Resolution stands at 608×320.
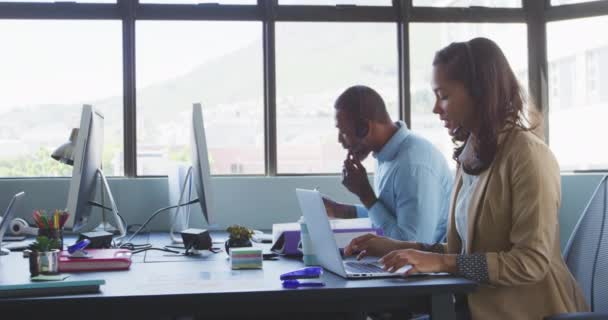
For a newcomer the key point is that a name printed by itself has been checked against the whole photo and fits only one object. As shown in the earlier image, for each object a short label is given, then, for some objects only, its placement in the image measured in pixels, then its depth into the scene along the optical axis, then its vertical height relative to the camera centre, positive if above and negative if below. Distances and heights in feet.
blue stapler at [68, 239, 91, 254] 6.13 -0.75
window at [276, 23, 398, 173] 13.71 +1.88
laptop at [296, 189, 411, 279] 5.10 -0.71
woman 4.82 -0.33
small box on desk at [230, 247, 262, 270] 6.02 -0.88
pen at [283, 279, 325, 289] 4.85 -0.91
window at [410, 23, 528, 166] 13.99 +2.34
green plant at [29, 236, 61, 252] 5.48 -0.65
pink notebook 5.87 -0.88
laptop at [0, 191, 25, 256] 6.92 -0.50
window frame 13.15 +3.14
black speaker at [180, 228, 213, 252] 7.51 -0.86
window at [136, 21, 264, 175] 13.42 +1.62
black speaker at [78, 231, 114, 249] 7.19 -0.80
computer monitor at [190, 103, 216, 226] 7.08 +0.04
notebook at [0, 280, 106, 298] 4.61 -0.87
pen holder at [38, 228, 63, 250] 6.93 -0.69
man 7.32 -0.10
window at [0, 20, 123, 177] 13.06 +1.69
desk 4.60 -0.97
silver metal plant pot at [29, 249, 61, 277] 5.48 -0.80
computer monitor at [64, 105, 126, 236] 7.22 +0.01
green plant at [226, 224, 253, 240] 7.52 -0.80
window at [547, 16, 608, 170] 13.57 +1.40
